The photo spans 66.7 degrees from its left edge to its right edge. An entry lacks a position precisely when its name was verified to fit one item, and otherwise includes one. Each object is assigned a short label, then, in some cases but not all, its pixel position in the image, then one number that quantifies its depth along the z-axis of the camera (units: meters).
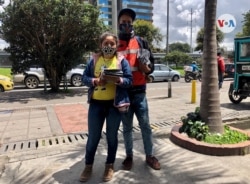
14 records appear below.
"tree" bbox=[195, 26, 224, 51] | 28.71
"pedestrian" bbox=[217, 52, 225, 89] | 7.10
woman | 2.28
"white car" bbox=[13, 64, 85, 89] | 11.73
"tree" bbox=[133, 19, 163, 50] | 27.62
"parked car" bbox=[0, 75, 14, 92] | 9.67
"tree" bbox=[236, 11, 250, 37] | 19.93
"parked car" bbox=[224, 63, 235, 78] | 15.74
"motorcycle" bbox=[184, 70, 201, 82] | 13.89
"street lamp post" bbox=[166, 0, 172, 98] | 7.67
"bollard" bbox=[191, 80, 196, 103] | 6.63
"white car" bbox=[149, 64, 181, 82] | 14.07
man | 2.46
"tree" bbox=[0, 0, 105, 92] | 8.01
